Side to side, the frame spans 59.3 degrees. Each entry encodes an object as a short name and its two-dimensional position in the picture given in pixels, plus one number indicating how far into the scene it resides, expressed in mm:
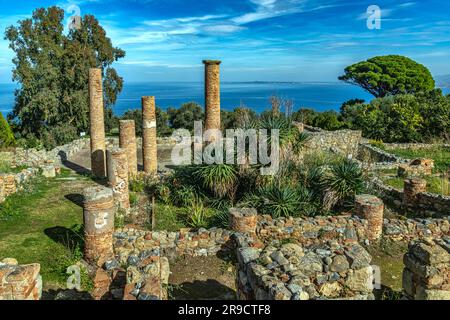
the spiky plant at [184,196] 12617
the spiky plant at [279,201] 11016
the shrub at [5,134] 23516
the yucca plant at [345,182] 11750
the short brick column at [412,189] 12383
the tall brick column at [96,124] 15680
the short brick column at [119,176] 12125
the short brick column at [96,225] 8852
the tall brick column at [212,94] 14881
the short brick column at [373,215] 9977
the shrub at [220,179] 12531
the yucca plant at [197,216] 10898
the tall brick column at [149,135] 15977
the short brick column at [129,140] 15469
